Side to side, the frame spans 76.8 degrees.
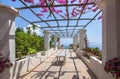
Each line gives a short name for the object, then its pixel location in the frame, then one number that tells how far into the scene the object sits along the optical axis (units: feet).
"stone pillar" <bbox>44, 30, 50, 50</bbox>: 23.23
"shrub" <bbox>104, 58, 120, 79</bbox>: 5.22
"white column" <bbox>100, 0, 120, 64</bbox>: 6.03
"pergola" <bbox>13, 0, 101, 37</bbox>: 8.08
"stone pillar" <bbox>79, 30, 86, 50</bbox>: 20.74
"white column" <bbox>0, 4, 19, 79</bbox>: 7.18
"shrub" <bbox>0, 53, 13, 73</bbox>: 6.36
